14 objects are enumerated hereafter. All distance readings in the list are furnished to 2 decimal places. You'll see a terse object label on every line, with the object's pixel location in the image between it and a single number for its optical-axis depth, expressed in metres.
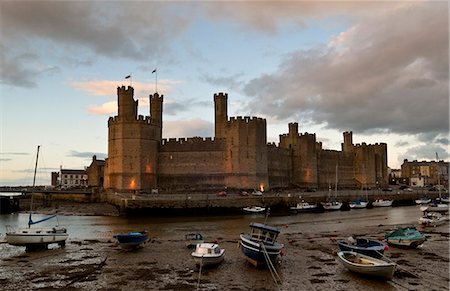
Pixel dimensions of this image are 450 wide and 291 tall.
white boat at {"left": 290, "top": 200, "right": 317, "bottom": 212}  45.75
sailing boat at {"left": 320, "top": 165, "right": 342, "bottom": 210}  47.94
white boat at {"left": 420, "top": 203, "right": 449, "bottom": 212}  44.12
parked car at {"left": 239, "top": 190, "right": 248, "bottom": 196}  47.46
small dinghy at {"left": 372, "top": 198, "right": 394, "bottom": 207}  54.85
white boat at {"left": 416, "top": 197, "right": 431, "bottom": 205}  57.48
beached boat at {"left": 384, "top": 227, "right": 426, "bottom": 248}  20.95
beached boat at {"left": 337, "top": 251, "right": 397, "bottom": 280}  15.09
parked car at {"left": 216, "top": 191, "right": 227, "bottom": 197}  45.06
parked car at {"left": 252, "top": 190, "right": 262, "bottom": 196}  47.60
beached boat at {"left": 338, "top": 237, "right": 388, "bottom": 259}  17.02
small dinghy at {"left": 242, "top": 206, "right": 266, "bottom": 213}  41.97
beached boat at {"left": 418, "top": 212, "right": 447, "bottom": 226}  30.86
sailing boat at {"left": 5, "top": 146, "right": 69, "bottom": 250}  21.33
